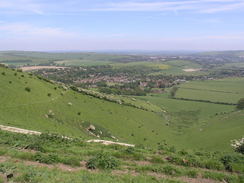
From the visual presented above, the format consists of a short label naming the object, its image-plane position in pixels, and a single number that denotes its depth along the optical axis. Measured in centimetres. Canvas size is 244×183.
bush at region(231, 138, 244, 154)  2353
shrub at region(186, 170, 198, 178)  1540
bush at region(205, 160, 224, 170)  1702
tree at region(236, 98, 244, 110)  9894
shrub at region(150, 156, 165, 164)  1739
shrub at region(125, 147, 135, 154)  1820
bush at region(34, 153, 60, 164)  1514
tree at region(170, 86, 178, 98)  14415
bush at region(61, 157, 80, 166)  1527
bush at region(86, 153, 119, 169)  1505
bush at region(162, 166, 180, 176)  1532
